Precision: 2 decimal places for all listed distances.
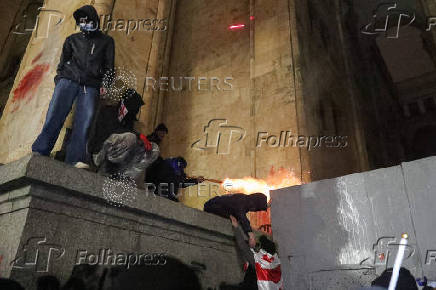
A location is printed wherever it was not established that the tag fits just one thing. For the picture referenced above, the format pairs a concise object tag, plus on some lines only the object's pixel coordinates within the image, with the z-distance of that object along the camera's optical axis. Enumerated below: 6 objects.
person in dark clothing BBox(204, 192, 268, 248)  4.58
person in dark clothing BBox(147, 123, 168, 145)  5.75
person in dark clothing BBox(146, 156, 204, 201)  4.98
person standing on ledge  4.02
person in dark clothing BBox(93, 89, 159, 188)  3.82
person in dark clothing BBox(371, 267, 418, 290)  2.95
